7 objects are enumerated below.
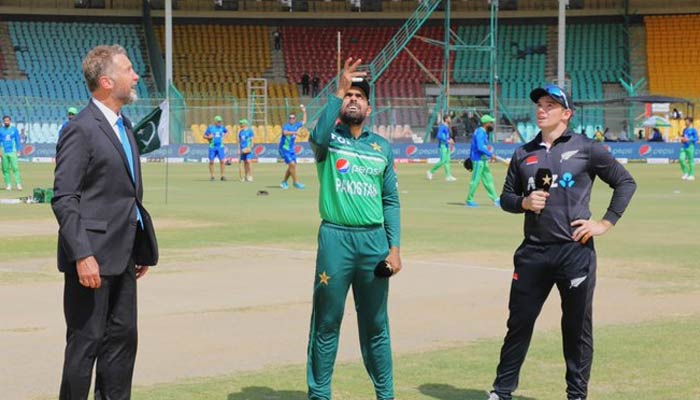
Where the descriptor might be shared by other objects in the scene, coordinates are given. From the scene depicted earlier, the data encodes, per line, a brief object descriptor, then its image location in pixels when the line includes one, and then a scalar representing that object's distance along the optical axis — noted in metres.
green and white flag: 21.81
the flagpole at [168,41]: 56.06
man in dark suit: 6.69
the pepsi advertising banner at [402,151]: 54.66
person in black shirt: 8.05
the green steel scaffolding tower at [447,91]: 56.84
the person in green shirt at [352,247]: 7.72
